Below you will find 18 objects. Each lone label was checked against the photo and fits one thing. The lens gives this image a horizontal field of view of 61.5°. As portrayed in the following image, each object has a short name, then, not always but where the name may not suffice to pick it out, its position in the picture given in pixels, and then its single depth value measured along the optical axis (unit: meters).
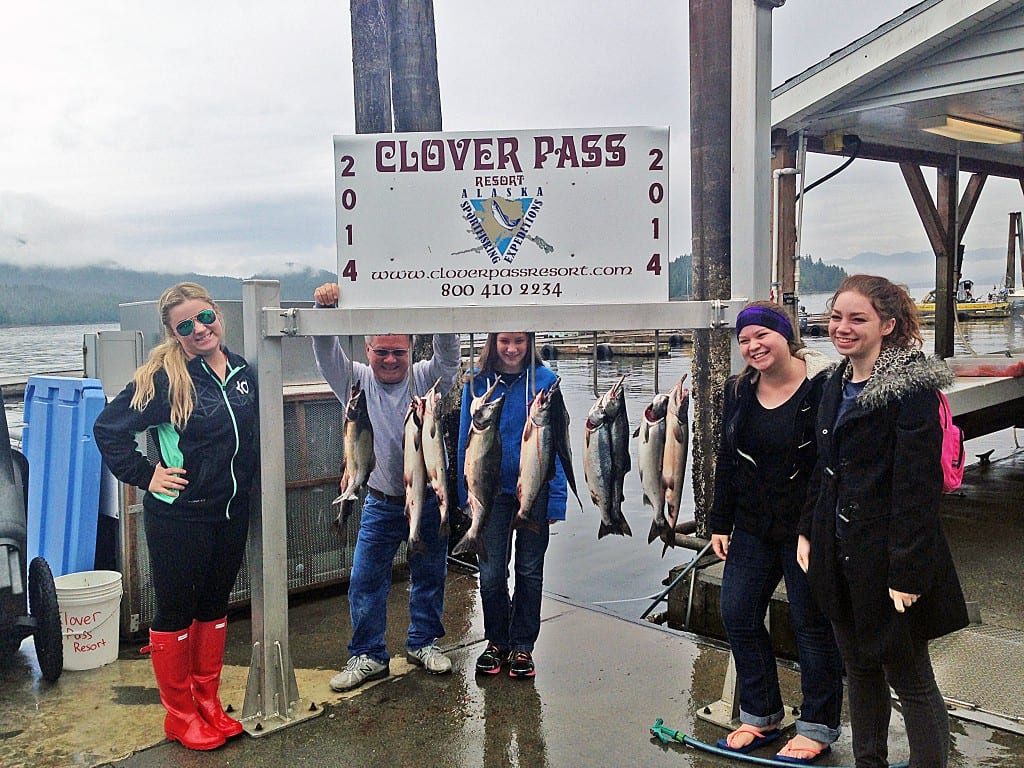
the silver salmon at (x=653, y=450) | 3.29
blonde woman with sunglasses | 3.38
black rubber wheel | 4.02
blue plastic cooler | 4.54
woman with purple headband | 3.14
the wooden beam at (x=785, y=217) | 7.51
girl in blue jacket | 3.80
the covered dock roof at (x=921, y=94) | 5.94
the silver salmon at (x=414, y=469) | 3.54
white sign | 3.57
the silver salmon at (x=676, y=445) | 3.28
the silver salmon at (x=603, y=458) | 3.33
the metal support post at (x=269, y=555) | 3.67
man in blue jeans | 3.96
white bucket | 4.18
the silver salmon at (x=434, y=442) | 3.52
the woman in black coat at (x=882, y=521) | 2.60
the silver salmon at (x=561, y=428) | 3.48
